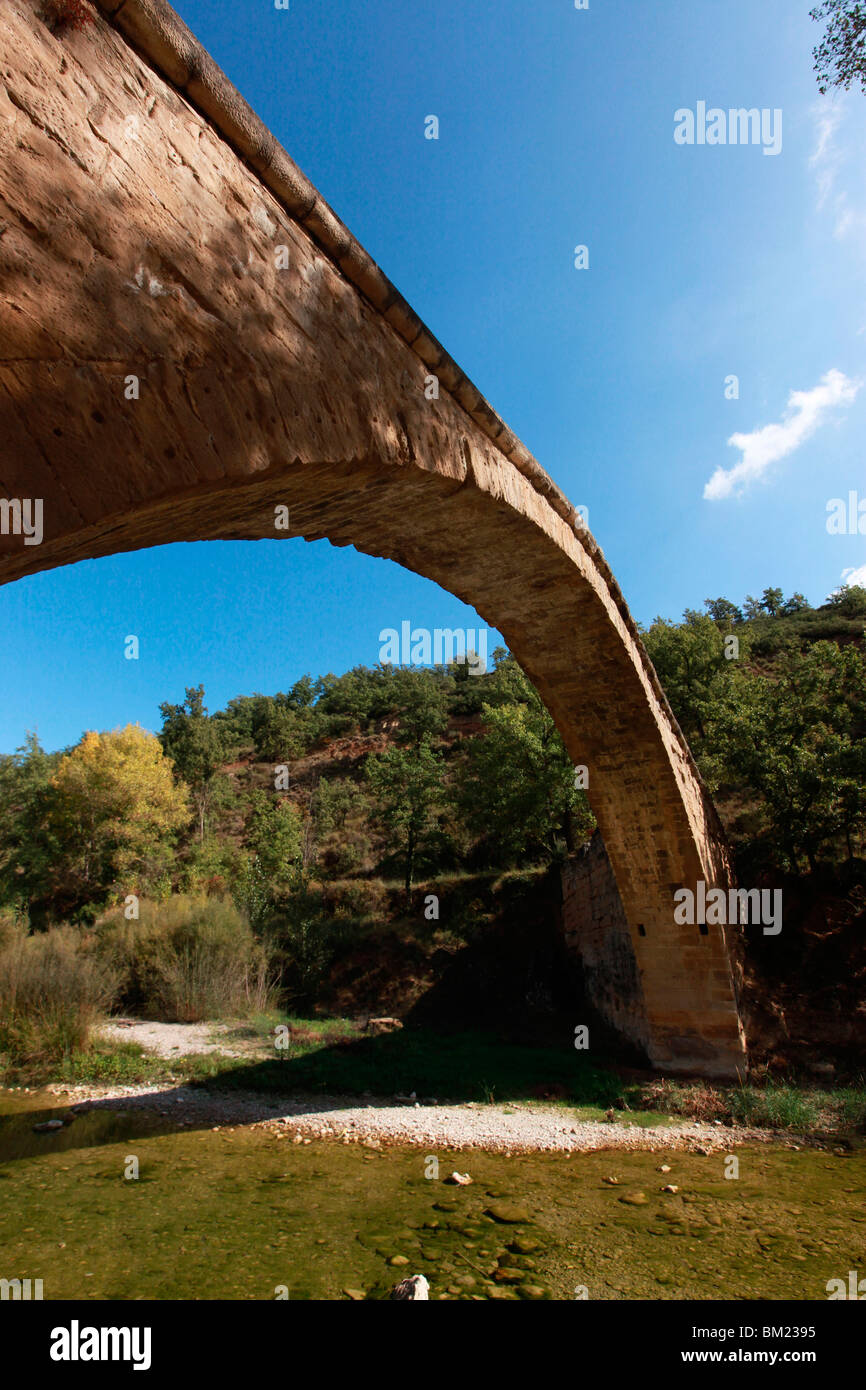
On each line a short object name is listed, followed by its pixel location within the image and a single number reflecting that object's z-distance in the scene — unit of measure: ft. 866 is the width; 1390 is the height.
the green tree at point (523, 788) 53.16
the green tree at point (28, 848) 75.87
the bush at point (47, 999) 29.63
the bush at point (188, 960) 40.96
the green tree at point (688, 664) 59.82
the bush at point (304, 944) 50.37
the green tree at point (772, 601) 129.62
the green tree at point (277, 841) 64.79
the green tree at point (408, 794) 64.80
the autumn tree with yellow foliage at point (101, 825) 75.61
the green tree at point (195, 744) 109.60
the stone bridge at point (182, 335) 5.24
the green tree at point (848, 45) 22.52
